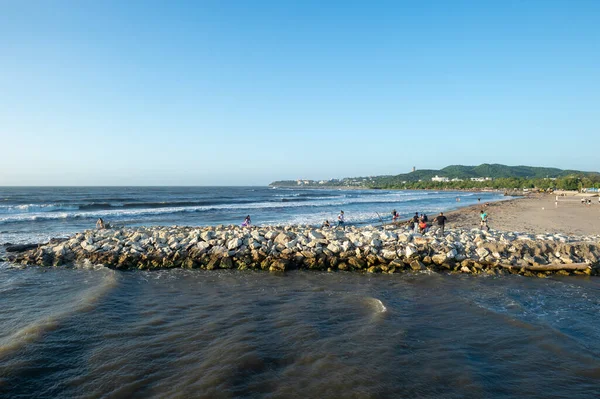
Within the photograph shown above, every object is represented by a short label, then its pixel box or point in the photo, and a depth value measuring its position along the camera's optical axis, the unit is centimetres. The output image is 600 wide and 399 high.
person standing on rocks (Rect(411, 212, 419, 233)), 1759
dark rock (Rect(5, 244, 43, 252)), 1487
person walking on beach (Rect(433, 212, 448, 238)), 1683
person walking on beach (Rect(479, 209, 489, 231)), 1900
